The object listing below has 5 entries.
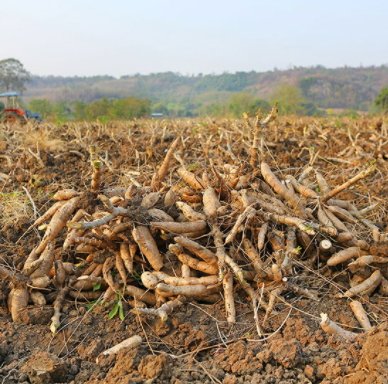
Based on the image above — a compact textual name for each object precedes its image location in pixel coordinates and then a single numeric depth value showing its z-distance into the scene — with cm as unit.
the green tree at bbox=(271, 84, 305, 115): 2925
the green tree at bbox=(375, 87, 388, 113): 2472
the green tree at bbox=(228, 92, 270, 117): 2734
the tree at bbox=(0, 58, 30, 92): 3694
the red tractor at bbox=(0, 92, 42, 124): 1430
